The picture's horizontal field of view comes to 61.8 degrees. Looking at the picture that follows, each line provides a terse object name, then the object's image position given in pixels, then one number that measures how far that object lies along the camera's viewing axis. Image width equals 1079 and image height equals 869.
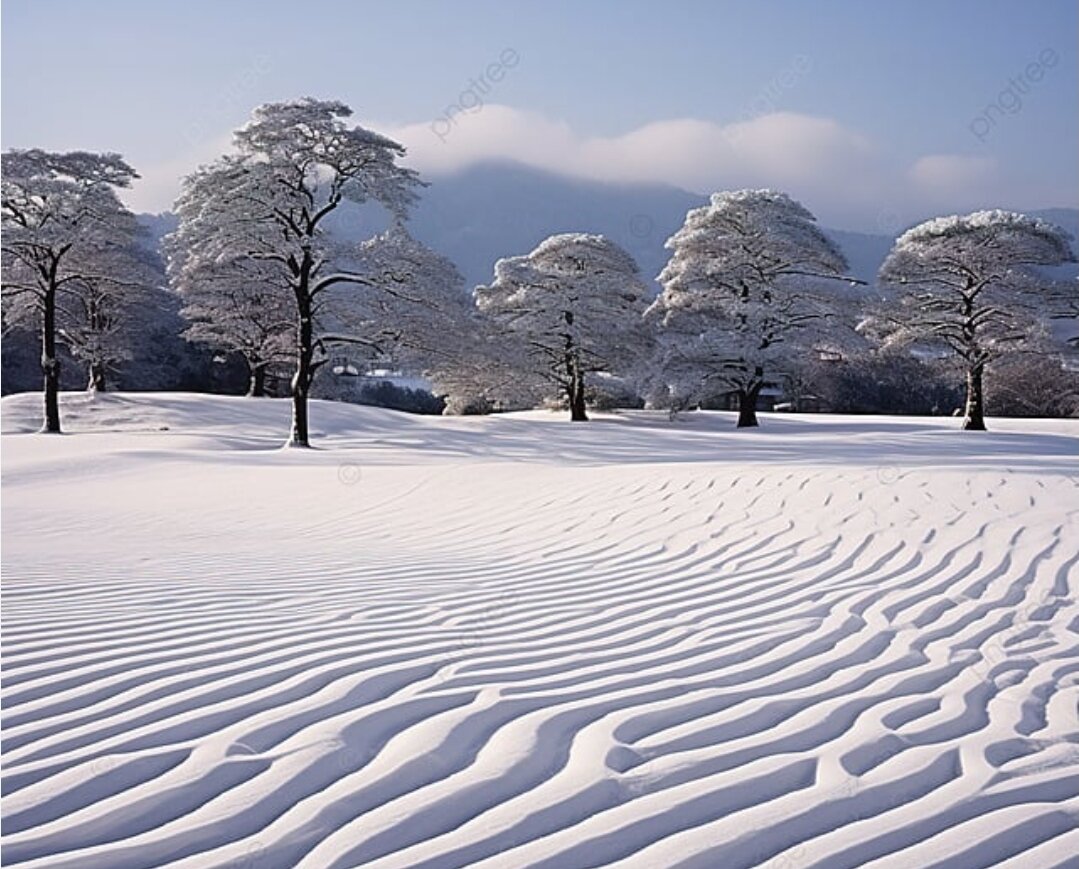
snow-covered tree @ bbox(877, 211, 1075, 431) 20.64
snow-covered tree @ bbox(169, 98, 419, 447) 16.94
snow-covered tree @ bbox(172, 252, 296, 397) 26.25
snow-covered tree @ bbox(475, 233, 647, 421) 24.17
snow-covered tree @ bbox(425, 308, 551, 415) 19.55
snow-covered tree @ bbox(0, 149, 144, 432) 19.81
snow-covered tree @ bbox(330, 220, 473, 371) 18.34
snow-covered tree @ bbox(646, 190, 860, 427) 22.70
